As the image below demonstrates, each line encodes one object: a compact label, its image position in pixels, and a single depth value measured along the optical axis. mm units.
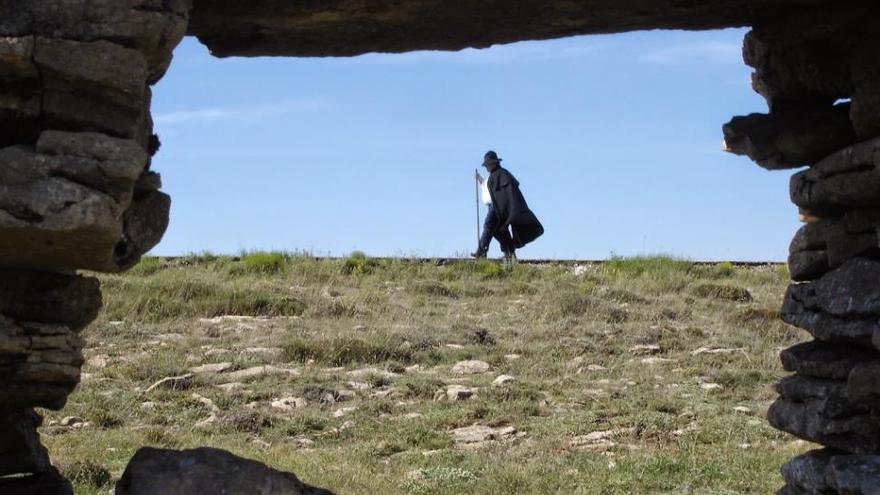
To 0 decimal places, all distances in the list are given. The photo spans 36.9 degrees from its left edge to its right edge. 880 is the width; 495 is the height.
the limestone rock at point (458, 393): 11500
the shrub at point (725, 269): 18812
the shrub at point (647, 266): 18422
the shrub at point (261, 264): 18109
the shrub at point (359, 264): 18109
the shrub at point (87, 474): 8617
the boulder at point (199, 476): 6195
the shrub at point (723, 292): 16719
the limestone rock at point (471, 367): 12648
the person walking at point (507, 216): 19422
